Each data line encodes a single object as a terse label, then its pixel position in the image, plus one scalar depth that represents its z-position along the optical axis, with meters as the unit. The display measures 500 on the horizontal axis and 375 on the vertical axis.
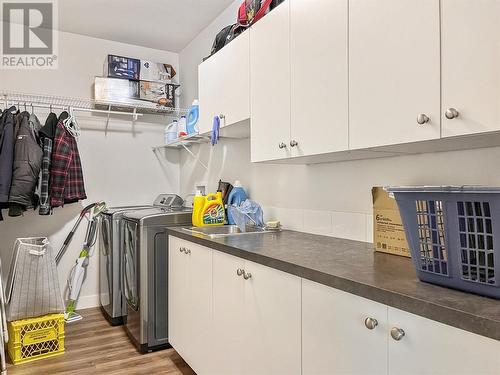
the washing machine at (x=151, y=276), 2.44
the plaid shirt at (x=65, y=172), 2.95
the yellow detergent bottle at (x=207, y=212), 2.44
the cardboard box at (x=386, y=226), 1.43
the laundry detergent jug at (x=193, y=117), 2.73
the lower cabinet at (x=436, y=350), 0.73
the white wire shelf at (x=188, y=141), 2.80
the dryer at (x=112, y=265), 2.91
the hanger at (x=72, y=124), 3.08
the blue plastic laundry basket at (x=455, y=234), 0.84
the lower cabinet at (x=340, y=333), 0.95
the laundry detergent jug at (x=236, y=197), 2.52
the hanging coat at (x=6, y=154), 2.68
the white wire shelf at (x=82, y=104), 3.12
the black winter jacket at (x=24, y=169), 2.72
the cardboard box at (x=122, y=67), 3.22
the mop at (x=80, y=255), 3.20
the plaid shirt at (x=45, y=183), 2.86
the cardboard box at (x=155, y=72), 3.38
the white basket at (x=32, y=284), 2.43
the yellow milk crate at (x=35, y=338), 2.37
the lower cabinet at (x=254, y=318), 1.28
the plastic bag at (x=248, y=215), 2.34
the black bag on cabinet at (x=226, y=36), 2.20
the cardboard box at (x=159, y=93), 3.36
